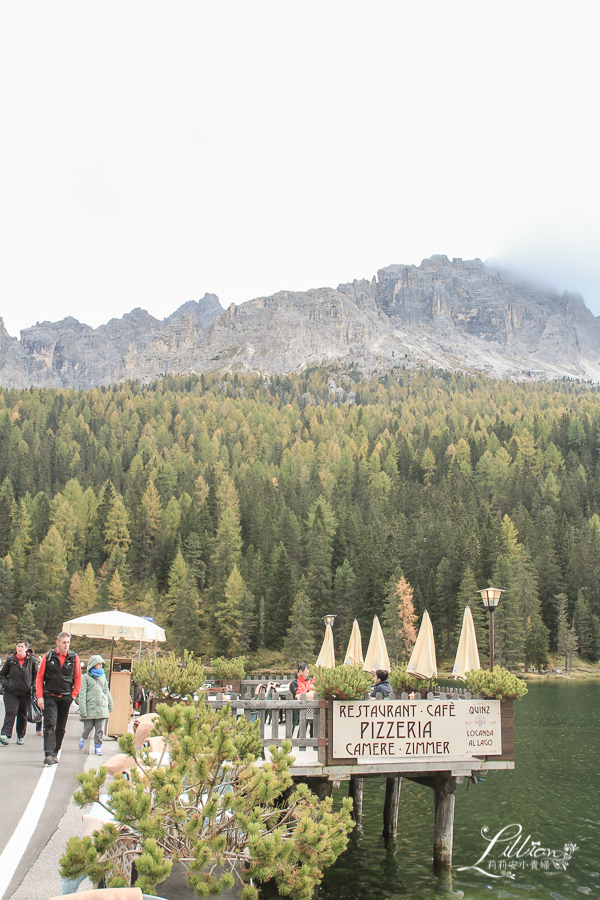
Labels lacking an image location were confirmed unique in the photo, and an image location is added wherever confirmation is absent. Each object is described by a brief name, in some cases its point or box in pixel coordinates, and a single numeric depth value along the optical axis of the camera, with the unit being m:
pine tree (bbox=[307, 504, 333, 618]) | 84.69
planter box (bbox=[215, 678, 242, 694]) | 17.09
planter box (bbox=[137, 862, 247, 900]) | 6.72
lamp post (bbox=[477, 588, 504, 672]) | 18.91
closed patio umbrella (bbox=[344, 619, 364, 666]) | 29.45
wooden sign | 11.57
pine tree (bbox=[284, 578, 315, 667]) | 76.25
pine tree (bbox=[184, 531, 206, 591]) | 94.00
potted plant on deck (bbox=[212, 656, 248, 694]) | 18.23
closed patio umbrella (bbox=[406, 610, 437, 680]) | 22.14
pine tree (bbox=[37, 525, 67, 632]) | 84.25
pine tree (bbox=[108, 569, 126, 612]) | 85.94
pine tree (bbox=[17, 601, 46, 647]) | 79.38
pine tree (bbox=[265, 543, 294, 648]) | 82.81
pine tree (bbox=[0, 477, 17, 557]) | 98.19
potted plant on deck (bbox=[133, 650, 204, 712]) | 14.53
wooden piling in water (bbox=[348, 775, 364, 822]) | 17.58
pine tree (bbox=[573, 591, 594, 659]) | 75.44
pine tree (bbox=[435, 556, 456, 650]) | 81.62
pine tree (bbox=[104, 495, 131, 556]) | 98.75
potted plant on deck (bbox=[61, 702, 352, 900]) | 6.21
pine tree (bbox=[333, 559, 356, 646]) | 83.19
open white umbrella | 19.53
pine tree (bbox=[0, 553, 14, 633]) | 84.12
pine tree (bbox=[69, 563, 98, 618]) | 83.75
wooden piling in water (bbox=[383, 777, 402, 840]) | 15.97
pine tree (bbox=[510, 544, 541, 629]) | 75.38
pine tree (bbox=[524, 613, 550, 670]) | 71.06
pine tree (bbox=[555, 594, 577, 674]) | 70.94
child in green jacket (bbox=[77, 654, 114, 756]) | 14.80
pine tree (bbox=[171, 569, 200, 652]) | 79.69
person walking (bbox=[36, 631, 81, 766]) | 12.35
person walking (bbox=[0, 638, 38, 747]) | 13.80
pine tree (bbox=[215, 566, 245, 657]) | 80.56
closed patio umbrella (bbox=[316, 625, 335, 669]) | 29.37
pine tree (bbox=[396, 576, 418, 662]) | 75.94
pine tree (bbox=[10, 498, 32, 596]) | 89.88
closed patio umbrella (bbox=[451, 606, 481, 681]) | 23.02
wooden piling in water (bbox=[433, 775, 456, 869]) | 13.47
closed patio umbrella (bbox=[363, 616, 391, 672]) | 27.36
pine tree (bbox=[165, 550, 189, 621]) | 85.38
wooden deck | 11.37
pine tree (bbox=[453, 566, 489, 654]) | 70.06
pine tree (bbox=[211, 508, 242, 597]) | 89.94
